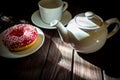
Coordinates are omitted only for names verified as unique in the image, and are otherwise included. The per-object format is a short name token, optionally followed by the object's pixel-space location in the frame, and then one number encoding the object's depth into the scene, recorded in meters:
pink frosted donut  0.64
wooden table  0.60
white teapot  0.60
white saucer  0.79
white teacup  0.76
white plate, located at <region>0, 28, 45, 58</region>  0.64
